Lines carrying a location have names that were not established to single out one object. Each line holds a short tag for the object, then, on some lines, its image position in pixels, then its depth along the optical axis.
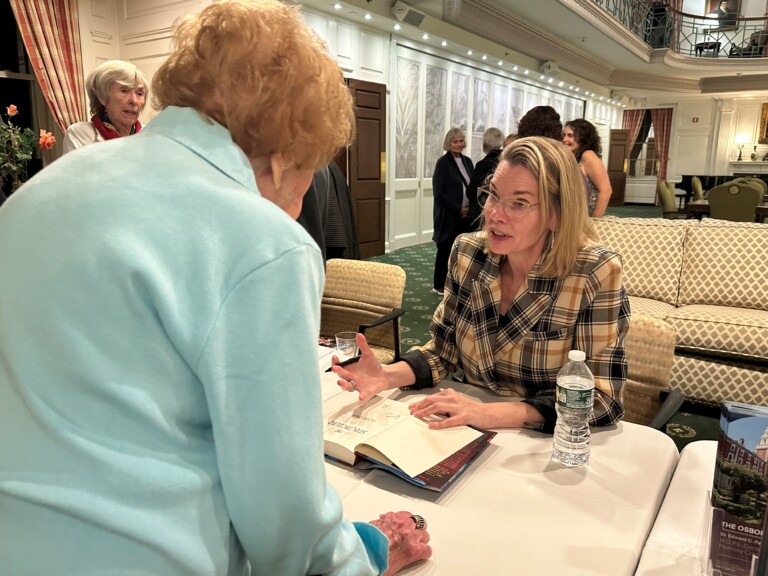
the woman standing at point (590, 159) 4.59
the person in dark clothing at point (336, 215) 3.18
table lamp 15.93
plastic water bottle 1.26
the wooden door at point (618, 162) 16.69
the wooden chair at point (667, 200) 9.20
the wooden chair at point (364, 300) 2.77
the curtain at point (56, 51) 5.18
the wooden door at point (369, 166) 7.21
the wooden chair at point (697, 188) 10.48
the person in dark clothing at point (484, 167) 4.95
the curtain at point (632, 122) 17.50
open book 1.15
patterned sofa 3.30
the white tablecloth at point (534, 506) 0.94
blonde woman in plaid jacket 1.48
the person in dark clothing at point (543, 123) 4.21
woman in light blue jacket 0.57
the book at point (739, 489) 0.83
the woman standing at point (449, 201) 5.65
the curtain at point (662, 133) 17.03
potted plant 3.79
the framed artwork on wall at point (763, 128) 15.45
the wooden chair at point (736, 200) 7.80
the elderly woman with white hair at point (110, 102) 3.04
